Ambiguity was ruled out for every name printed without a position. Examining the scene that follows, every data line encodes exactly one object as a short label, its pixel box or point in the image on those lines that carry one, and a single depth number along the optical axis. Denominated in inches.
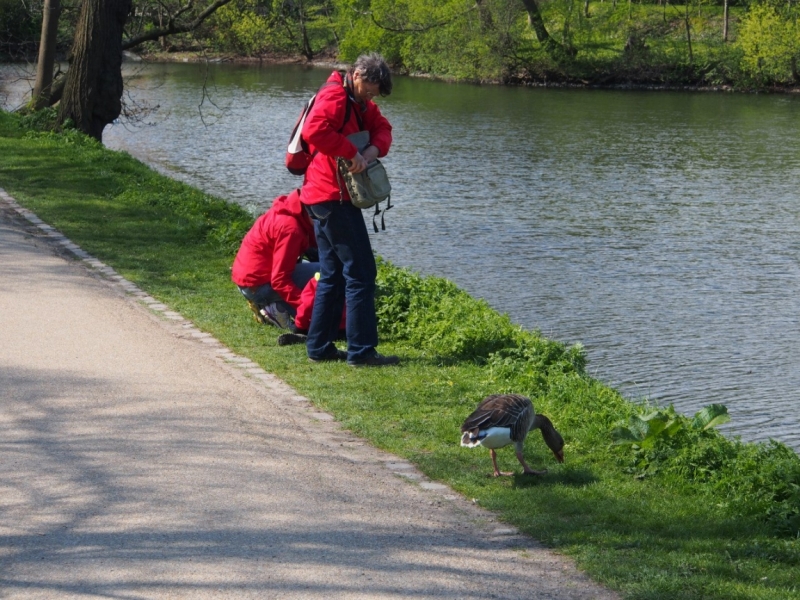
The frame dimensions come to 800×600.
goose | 411.2
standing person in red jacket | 535.8
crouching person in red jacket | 645.9
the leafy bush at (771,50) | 4013.3
